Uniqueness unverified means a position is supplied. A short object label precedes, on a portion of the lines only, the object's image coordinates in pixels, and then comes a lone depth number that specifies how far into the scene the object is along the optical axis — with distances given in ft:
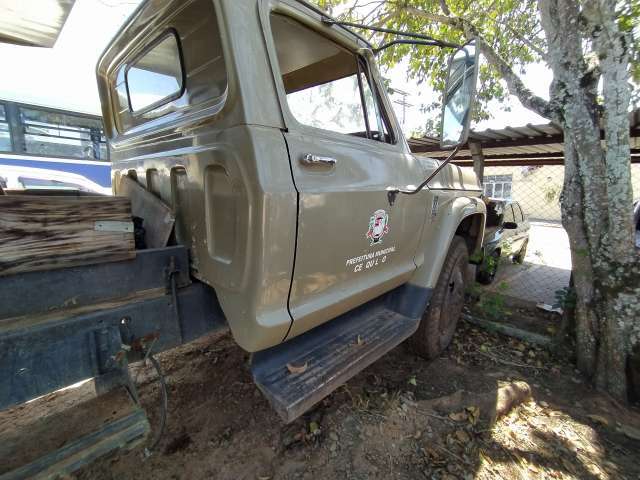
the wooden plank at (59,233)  3.42
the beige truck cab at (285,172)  4.33
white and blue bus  19.89
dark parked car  16.32
